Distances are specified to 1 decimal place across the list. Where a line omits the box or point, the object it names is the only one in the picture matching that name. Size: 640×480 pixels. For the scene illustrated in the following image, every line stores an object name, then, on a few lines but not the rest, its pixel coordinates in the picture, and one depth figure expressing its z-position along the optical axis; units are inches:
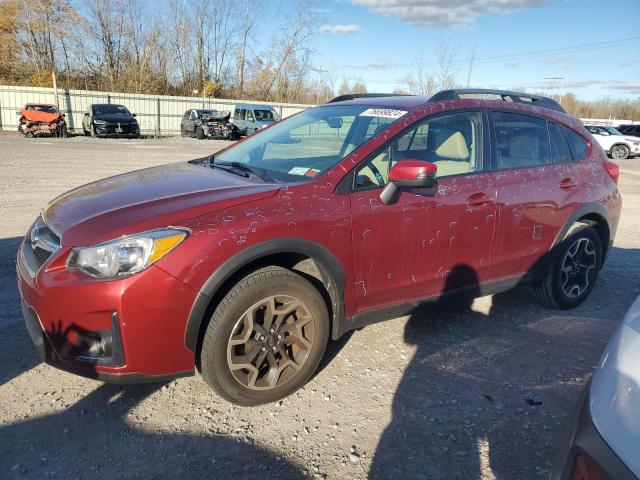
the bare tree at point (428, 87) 1358.3
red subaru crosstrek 96.8
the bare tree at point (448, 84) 1331.2
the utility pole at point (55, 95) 1032.2
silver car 47.3
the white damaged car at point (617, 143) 899.4
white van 995.9
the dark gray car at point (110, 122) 922.1
